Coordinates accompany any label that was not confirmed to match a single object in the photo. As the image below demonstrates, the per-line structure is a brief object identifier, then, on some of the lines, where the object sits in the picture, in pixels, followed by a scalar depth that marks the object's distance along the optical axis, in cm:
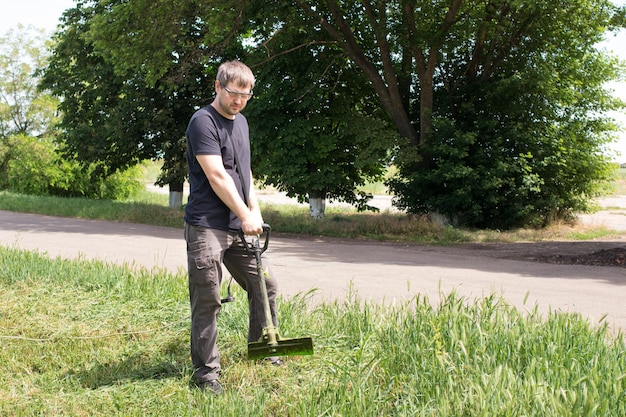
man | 454
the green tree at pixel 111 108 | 2509
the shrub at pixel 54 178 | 3716
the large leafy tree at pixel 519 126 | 1883
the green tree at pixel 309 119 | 2017
